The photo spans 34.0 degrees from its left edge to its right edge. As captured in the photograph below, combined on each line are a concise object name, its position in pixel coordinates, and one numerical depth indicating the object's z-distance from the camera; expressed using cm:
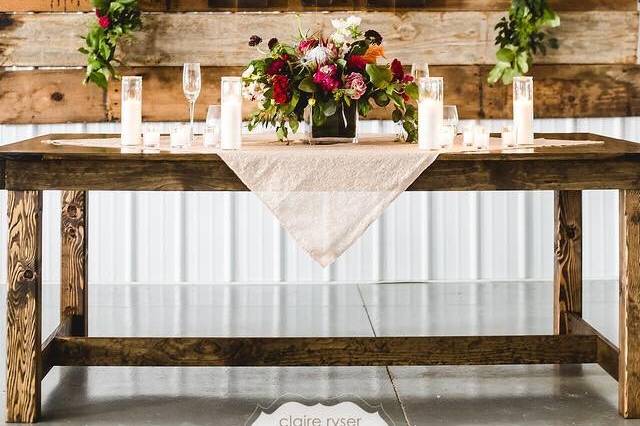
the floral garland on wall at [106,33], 486
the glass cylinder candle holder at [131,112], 317
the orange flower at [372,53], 321
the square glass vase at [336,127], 326
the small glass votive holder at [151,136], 305
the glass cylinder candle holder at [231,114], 297
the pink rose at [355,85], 314
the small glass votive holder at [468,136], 313
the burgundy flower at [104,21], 484
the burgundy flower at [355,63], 319
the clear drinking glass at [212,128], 310
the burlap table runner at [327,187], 282
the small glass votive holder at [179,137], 304
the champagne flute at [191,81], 321
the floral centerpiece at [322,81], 315
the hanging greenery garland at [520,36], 494
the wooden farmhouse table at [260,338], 283
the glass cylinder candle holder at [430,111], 298
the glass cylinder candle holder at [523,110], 319
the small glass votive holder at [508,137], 318
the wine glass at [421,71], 327
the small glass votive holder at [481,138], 304
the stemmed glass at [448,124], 309
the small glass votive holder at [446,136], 307
